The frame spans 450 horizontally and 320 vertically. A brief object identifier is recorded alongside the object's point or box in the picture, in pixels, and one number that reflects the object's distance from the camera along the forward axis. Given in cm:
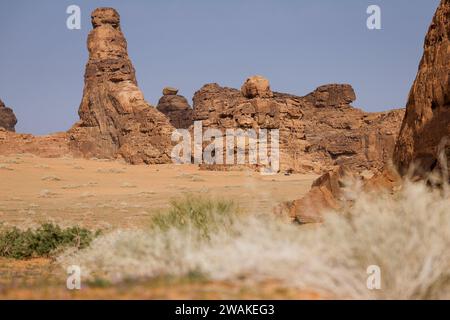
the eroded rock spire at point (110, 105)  9081
